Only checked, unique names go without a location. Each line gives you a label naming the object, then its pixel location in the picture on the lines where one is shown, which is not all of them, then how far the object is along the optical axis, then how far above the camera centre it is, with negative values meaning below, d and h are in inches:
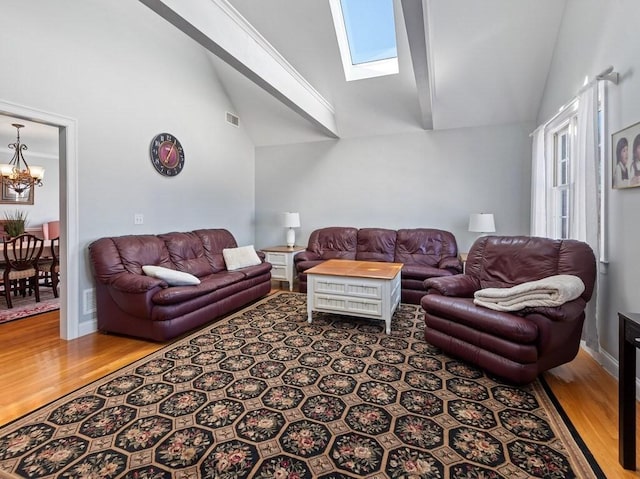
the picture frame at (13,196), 239.3 +32.4
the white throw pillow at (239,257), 171.8 -11.0
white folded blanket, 84.4 -15.8
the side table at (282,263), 199.9 -16.1
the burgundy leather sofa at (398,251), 168.9 -8.1
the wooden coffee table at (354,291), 126.1 -22.1
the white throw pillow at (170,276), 123.0 -14.8
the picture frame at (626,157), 83.7 +22.0
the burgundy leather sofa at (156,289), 115.3 -20.4
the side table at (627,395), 58.4 -29.3
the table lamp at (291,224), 212.2 +9.1
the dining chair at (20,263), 157.5 -12.6
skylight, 148.1 +100.8
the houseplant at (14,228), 192.4 +6.2
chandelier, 211.3 +45.1
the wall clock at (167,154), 156.4 +42.7
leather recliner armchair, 83.3 -21.9
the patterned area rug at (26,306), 144.6 -34.2
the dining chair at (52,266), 174.9 -15.9
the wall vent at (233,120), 212.4 +80.1
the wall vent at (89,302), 126.4 -25.5
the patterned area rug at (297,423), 59.0 -41.2
